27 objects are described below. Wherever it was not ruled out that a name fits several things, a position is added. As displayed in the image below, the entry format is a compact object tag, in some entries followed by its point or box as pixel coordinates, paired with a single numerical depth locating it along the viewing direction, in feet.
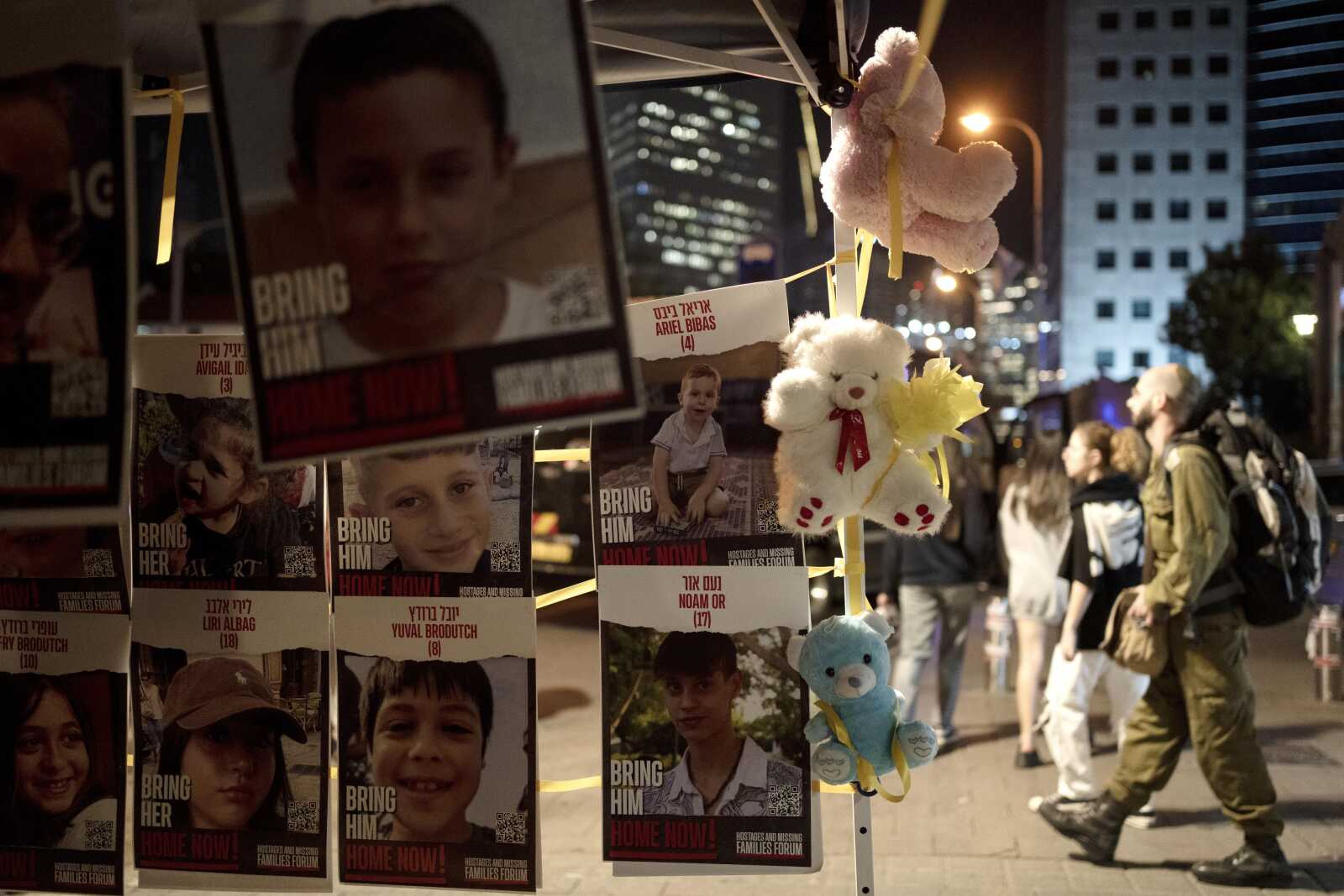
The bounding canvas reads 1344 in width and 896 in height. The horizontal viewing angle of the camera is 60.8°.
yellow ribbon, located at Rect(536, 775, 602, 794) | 10.00
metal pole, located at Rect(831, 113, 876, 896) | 10.05
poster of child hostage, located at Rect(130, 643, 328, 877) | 10.18
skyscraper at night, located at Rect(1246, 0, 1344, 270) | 300.40
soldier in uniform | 16.17
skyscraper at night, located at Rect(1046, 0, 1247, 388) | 292.61
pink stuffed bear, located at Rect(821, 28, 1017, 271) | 9.55
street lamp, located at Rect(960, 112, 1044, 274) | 81.15
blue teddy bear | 9.50
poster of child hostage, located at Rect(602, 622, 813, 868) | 9.88
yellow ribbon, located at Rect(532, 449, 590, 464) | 10.34
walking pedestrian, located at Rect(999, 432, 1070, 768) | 23.43
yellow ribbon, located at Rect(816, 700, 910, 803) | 9.68
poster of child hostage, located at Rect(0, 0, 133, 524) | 6.67
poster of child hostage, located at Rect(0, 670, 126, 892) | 10.37
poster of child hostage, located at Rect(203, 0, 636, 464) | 6.23
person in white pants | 19.83
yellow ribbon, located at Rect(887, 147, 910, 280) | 9.52
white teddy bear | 9.38
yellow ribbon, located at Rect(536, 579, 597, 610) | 10.54
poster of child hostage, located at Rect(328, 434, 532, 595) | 9.95
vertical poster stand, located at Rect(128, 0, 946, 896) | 9.95
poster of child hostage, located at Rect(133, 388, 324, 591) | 10.18
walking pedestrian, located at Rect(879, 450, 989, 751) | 24.50
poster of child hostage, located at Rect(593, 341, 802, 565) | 9.91
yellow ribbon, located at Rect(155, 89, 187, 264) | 10.87
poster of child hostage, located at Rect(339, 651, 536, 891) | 9.92
